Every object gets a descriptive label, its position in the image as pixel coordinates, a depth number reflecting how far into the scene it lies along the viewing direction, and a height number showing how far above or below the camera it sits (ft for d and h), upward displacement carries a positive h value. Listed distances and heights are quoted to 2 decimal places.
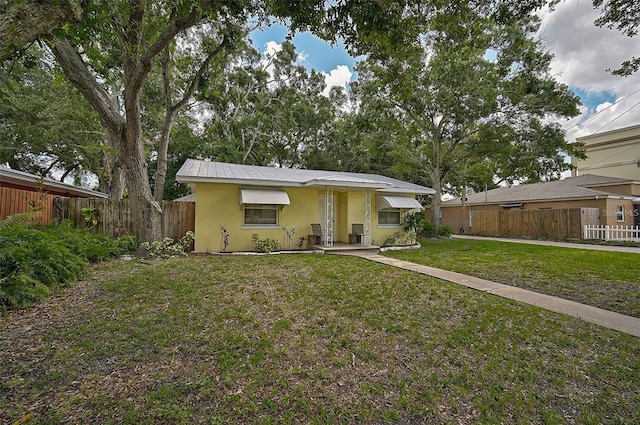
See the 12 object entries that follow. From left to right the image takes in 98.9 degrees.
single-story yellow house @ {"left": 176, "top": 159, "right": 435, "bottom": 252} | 36.19 +2.28
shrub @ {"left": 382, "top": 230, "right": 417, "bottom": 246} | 45.83 -3.15
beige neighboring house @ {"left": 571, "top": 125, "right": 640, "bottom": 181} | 80.18 +21.05
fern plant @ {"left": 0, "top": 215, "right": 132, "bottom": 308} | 15.12 -2.73
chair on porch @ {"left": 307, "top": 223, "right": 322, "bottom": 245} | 40.83 -2.29
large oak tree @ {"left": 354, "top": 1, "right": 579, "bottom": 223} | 51.62 +23.35
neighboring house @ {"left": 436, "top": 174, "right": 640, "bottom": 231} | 59.47 +5.48
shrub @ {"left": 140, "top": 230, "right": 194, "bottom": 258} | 31.45 -3.36
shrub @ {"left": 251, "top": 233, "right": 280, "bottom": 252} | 37.35 -3.31
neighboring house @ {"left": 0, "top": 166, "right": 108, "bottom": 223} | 27.61 +2.66
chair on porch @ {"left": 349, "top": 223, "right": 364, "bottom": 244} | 43.27 -2.05
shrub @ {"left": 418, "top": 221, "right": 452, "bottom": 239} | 61.21 -2.57
